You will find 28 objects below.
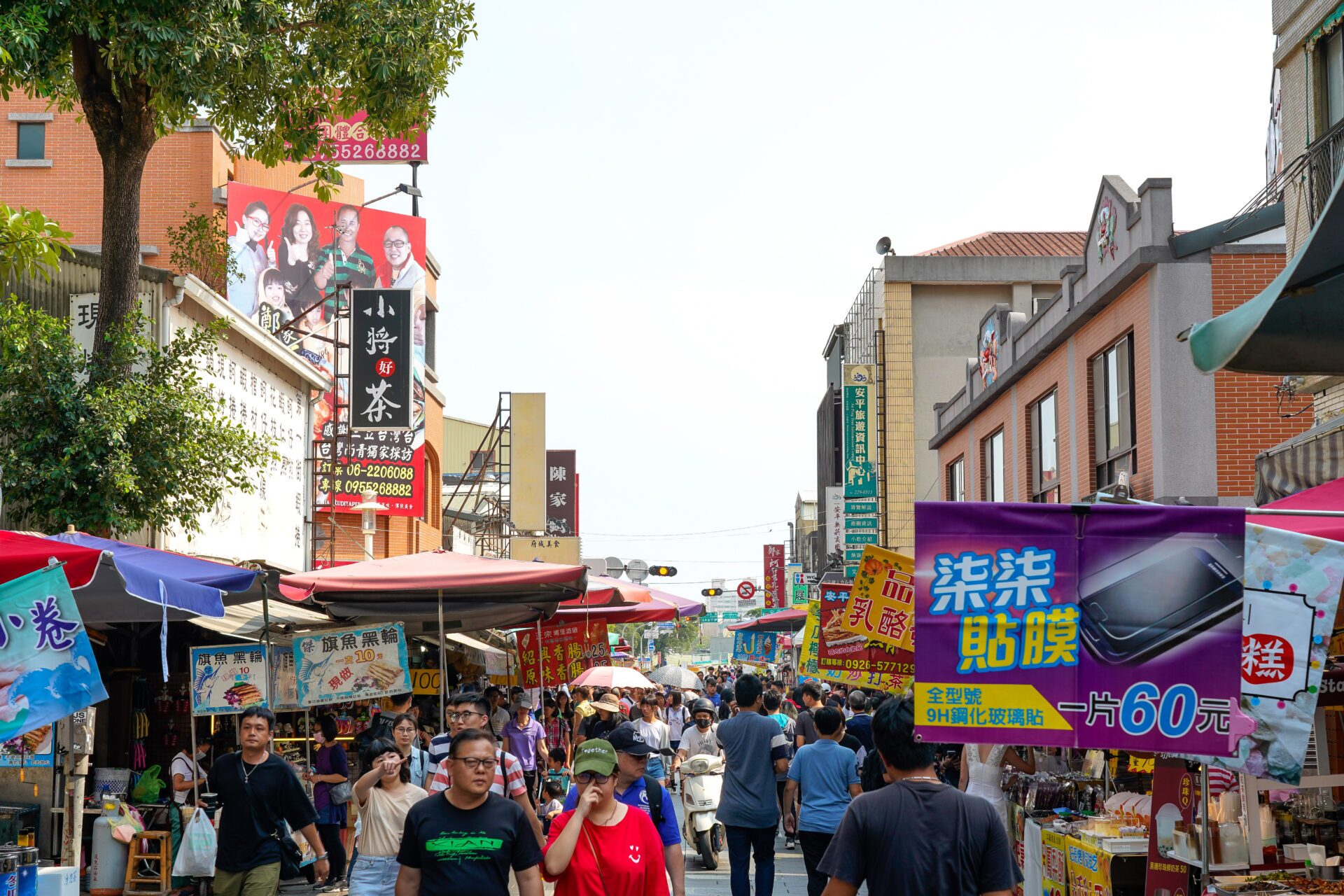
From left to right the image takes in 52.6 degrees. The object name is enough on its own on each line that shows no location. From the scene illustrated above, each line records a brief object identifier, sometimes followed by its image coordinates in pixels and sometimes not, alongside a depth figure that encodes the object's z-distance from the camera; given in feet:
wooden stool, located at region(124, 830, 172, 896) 41.11
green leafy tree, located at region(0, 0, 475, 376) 41.32
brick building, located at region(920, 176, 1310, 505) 60.64
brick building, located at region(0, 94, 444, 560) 91.09
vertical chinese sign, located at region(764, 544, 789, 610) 225.15
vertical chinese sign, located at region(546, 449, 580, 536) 179.93
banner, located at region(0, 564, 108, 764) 22.27
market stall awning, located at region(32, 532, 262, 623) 28.43
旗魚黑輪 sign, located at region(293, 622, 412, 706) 39.37
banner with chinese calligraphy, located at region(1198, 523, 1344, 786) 18.58
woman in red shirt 19.61
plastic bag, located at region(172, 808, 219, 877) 33.24
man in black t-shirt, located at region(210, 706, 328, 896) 26.99
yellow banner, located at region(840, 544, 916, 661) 31.99
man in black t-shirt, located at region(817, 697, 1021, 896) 16.28
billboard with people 89.10
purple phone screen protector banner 17.43
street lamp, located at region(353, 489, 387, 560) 90.99
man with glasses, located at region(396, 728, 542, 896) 18.51
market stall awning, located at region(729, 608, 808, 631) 111.24
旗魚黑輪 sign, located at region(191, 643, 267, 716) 38.83
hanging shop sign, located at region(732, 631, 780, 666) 131.44
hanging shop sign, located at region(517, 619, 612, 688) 58.80
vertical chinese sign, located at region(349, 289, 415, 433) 84.23
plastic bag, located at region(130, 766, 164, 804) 44.16
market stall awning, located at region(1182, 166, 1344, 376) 15.16
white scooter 49.55
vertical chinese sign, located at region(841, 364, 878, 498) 128.47
